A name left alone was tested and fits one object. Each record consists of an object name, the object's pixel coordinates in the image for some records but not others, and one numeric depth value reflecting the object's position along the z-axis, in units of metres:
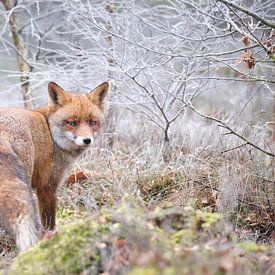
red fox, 11.44
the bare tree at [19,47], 21.44
